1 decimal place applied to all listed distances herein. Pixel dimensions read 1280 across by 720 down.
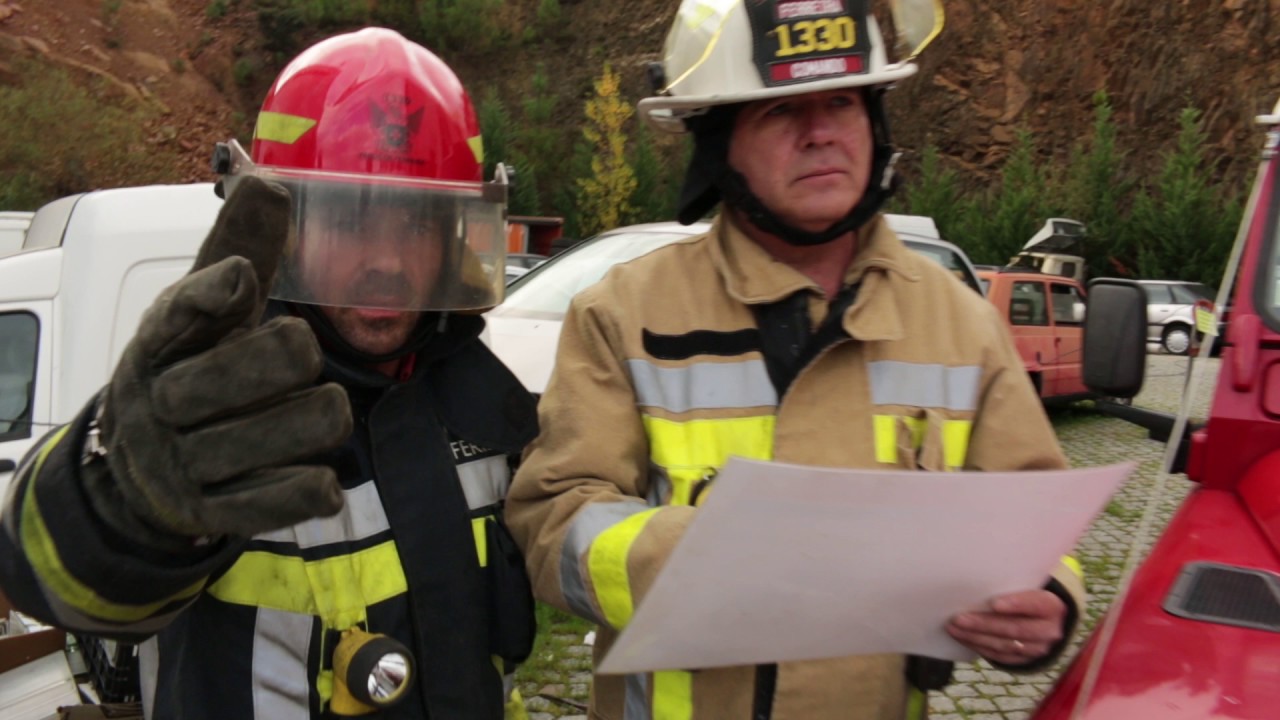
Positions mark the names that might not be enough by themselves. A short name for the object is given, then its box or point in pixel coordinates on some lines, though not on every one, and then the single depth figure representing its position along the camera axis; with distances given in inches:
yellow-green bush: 1461.6
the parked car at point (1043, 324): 420.2
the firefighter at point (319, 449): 47.8
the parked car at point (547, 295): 201.6
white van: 172.2
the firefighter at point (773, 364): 65.6
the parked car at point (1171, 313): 722.2
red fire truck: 55.2
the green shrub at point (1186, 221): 1053.8
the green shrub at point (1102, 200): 1143.6
